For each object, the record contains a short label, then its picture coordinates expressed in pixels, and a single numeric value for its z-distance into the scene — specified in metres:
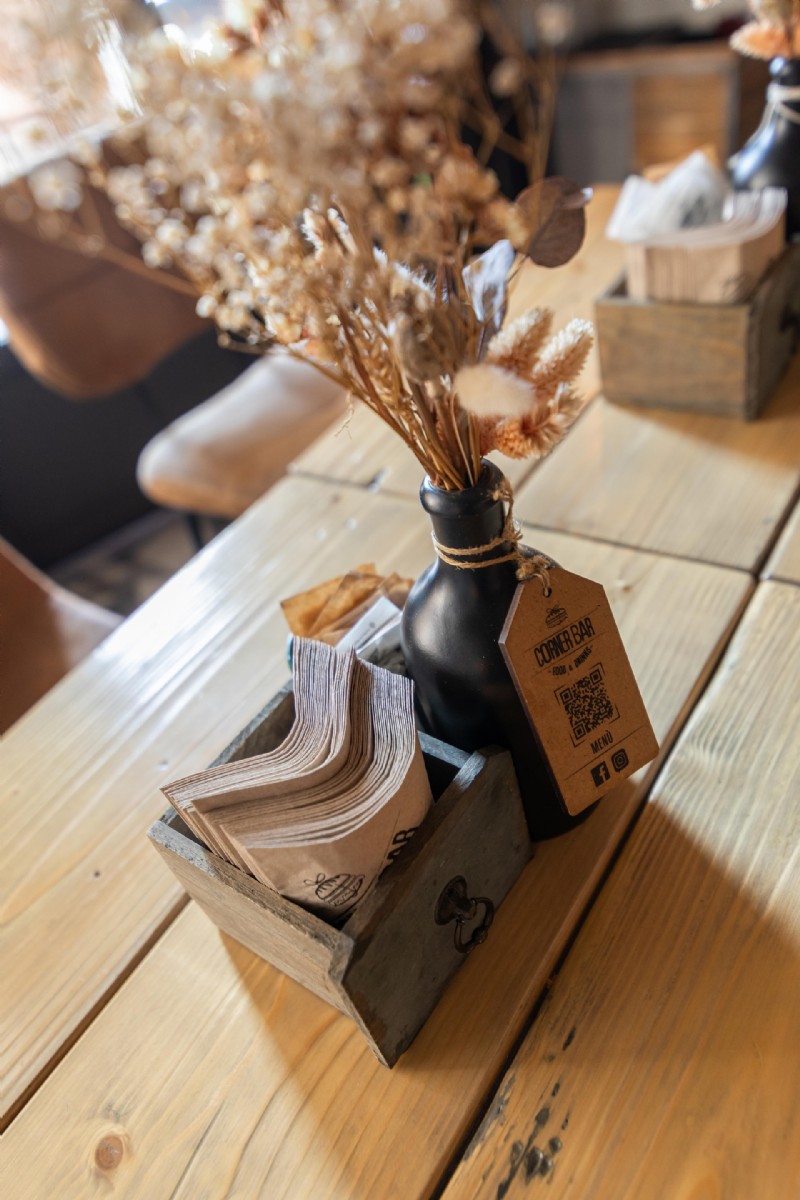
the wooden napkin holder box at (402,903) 0.55
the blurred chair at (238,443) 1.87
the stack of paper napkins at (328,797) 0.55
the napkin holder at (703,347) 1.07
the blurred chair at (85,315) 2.00
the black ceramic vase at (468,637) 0.58
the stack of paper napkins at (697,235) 1.04
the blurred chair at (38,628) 1.22
